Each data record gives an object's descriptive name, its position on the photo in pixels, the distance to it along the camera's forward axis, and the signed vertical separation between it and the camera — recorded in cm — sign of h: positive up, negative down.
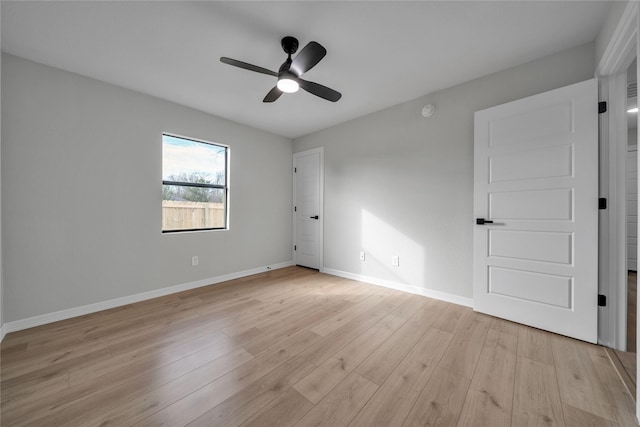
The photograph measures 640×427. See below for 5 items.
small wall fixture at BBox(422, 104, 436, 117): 290 +124
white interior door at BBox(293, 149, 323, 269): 425 +8
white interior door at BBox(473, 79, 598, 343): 194 +1
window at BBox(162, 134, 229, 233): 318 +40
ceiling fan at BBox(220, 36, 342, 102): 176 +115
